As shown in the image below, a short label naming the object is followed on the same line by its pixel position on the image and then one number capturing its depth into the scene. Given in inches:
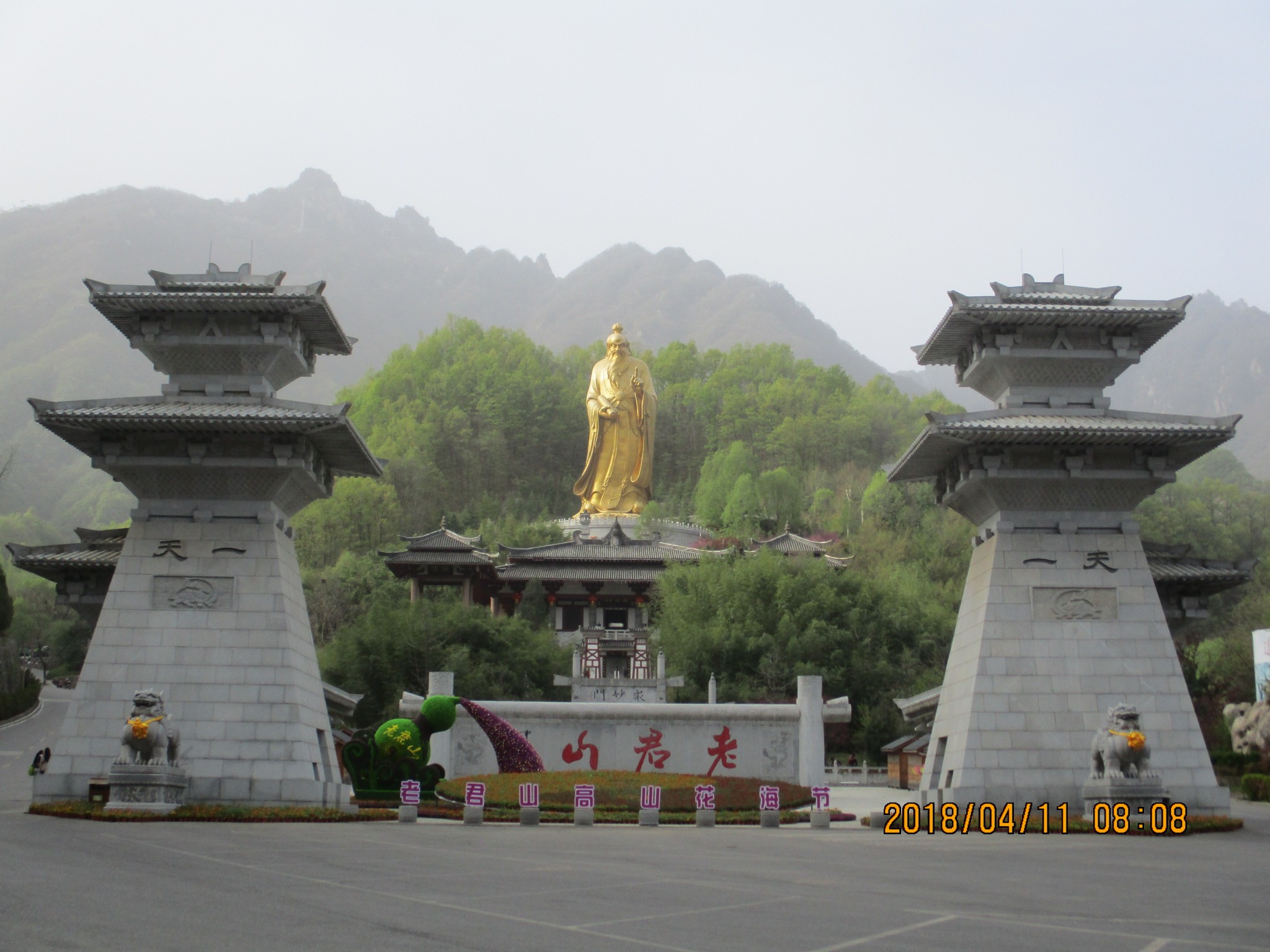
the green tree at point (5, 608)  1421.0
